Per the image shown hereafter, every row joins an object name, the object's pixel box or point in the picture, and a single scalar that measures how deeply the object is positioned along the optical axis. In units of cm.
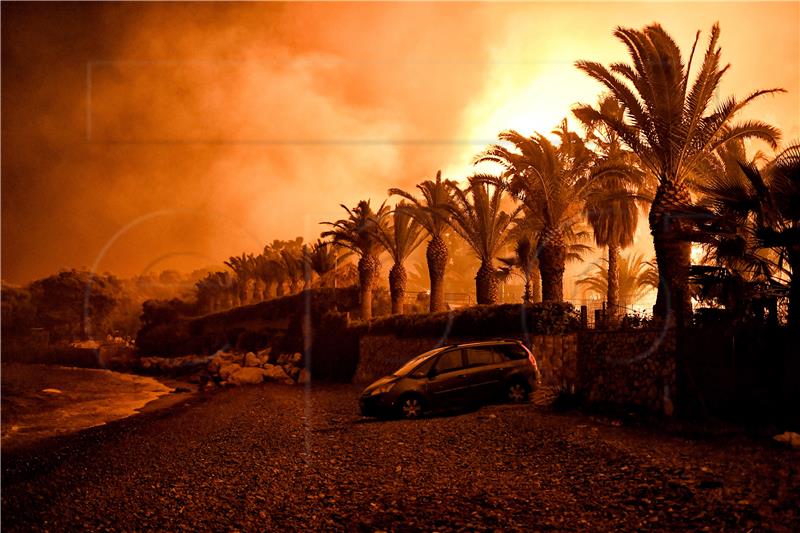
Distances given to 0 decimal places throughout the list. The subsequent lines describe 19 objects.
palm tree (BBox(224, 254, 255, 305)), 6769
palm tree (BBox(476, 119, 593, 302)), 2547
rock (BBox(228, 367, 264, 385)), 3944
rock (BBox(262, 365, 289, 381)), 3953
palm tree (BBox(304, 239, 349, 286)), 4984
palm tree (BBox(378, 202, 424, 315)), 3719
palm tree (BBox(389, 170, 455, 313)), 3341
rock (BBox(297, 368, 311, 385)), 3781
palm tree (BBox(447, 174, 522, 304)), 3039
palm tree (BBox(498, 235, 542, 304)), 3570
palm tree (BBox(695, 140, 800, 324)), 1203
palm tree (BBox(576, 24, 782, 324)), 1914
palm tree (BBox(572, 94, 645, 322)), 2653
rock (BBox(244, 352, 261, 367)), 4549
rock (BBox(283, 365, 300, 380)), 3983
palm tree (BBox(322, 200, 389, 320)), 3900
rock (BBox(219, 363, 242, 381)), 4122
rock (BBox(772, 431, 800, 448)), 1025
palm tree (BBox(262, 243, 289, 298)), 6242
